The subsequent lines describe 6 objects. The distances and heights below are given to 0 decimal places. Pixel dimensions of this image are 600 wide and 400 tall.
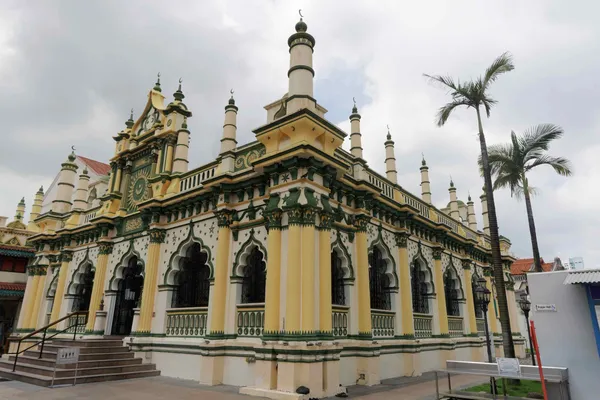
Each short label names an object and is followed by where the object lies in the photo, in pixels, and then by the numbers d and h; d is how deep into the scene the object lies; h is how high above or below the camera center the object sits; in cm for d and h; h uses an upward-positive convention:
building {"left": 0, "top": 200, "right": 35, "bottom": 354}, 2444 +309
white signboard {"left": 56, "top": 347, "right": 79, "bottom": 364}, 1134 -99
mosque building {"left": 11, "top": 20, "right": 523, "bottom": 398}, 1073 +227
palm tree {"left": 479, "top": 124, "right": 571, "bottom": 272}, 1608 +659
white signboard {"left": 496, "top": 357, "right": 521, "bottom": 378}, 808 -83
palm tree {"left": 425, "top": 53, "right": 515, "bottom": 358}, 1277 +747
